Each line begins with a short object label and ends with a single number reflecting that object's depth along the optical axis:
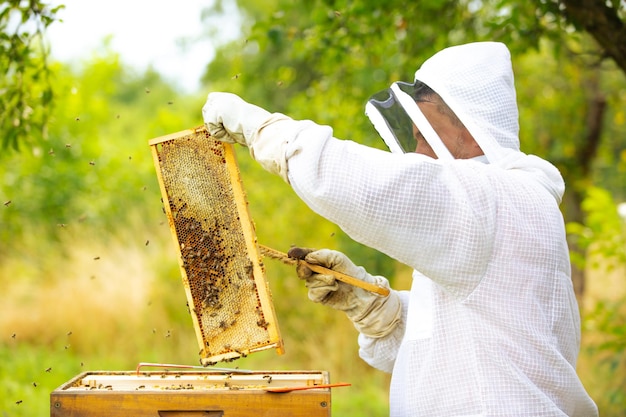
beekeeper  2.33
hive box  2.38
